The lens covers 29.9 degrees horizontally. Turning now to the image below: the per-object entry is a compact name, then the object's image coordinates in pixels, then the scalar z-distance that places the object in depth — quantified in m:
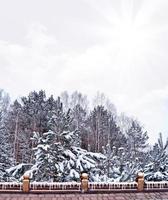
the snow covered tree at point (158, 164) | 16.61
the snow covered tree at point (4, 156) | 19.89
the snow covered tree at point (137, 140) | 30.19
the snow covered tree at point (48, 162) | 16.50
